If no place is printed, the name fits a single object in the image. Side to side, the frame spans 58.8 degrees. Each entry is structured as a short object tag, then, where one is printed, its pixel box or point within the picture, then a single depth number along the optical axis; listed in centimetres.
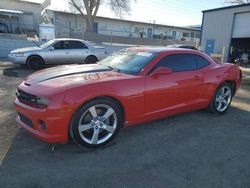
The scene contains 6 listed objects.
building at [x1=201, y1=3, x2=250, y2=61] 1672
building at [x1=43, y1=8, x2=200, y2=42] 3084
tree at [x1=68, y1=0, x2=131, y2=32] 3072
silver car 980
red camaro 304
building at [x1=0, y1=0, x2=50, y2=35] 2850
